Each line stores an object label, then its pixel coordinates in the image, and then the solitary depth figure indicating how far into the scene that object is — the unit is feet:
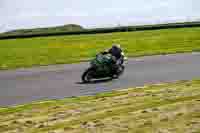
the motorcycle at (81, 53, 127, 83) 62.36
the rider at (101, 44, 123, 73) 66.20
